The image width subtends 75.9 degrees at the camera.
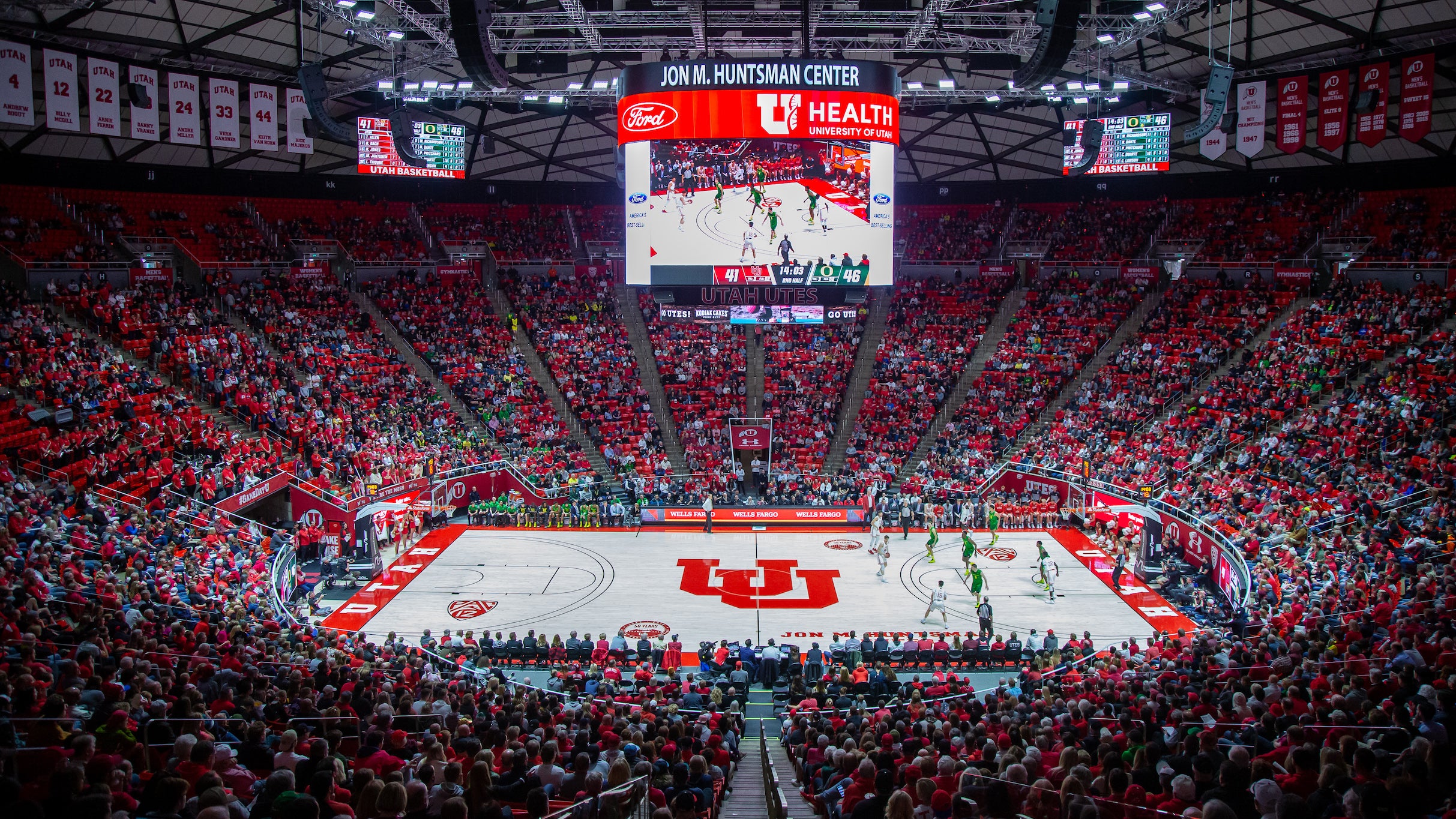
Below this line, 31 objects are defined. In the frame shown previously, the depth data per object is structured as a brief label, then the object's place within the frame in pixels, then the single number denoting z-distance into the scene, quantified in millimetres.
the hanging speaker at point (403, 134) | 26469
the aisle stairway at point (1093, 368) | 37062
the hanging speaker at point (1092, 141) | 28016
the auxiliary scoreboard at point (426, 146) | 30906
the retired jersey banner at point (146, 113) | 28578
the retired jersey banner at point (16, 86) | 24953
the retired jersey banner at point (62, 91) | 25797
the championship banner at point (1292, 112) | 29812
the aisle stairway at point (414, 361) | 37406
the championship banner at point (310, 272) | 40781
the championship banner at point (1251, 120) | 29625
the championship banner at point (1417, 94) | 27062
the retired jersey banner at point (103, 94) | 26328
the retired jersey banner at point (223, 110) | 29000
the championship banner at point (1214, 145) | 31984
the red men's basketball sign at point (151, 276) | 35188
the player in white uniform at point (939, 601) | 22516
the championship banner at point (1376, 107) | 28547
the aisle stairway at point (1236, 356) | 34188
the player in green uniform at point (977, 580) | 22859
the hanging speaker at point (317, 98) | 22969
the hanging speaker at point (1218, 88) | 23625
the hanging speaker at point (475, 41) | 18734
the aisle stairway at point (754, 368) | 39781
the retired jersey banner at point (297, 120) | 32812
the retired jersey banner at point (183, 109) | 28719
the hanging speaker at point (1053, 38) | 17578
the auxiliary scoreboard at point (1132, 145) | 29266
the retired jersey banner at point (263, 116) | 29844
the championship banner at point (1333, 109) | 28500
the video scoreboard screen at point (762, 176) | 27516
